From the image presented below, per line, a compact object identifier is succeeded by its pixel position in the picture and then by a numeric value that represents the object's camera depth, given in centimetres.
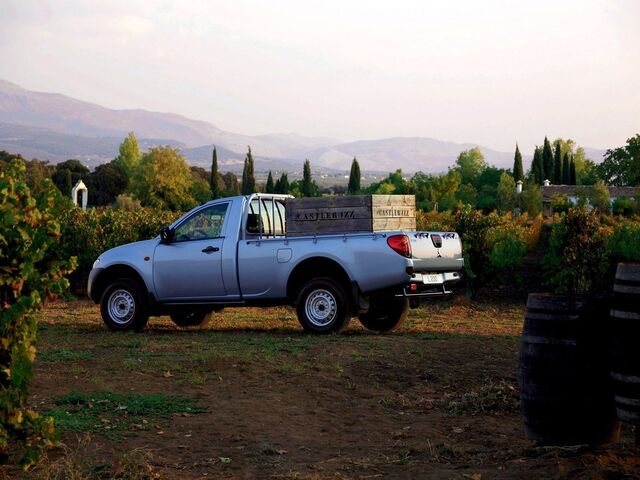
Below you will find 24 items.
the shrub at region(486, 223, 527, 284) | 1878
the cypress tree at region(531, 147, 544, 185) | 10512
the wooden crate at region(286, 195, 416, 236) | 1328
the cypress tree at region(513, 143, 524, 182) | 10292
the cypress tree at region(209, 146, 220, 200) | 10527
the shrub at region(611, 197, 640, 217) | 5427
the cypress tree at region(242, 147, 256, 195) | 10422
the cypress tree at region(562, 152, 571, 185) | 10900
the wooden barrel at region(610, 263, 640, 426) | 593
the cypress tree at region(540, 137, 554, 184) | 10862
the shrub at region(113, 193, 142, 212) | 8000
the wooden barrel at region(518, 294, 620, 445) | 638
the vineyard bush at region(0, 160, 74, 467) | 570
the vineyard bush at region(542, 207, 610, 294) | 1778
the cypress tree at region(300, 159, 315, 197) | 9188
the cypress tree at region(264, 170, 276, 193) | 9444
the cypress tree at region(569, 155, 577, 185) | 10819
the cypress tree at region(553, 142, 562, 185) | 10860
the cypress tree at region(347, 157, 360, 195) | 9431
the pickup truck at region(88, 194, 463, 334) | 1299
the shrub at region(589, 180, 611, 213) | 6319
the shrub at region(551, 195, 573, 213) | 5341
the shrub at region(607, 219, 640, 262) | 1759
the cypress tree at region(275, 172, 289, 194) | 8859
